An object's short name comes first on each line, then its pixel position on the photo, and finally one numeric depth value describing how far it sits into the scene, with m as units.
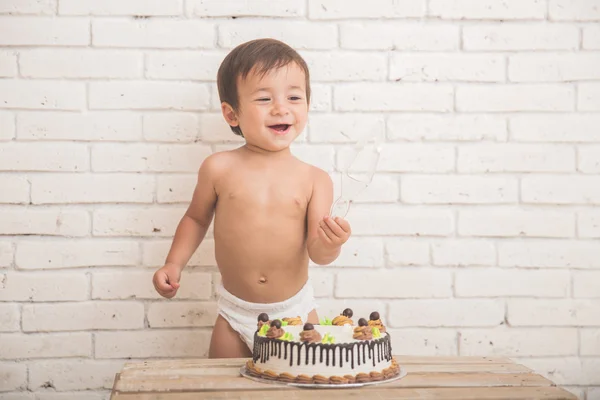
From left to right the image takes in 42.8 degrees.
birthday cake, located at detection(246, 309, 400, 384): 1.49
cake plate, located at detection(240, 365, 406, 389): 1.47
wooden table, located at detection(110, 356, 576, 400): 1.41
